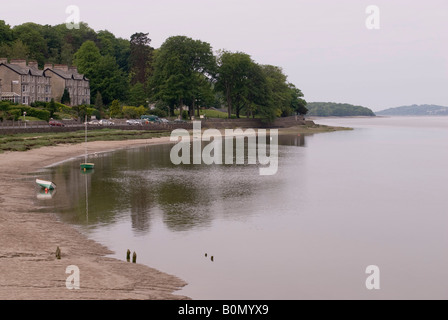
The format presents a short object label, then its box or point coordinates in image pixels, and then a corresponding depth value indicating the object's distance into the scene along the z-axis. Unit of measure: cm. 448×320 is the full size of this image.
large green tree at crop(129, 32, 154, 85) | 18938
